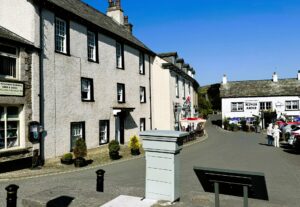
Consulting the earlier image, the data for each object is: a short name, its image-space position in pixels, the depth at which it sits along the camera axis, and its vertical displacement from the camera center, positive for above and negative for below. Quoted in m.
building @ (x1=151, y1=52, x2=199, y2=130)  29.55 +1.97
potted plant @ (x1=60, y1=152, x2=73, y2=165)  15.25 -2.19
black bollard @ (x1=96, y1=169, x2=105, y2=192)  8.27 -1.81
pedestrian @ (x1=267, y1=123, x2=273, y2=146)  23.41 -1.76
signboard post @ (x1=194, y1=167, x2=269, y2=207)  5.29 -1.28
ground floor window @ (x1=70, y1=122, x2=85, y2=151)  17.62 -0.92
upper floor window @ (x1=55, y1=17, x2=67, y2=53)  16.81 +4.64
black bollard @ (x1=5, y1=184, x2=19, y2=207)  6.12 -1.61
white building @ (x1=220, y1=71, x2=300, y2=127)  44.84 +2.05
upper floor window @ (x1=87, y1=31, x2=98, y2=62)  19.83 +4.67
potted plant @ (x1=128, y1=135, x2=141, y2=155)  18.64 -1.90
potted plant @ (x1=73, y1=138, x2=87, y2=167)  14.85 -1.87
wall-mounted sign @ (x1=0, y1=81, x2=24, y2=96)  13.01 +1.27
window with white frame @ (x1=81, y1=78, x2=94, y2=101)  18.91 +1.68
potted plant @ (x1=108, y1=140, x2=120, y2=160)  16.77 -1.94
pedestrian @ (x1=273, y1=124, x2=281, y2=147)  23.20 -1.74
